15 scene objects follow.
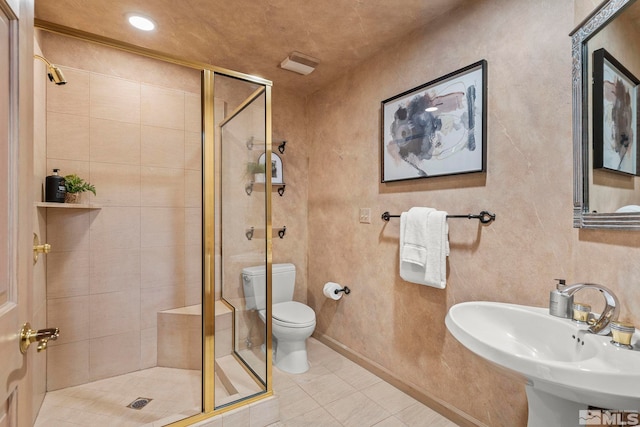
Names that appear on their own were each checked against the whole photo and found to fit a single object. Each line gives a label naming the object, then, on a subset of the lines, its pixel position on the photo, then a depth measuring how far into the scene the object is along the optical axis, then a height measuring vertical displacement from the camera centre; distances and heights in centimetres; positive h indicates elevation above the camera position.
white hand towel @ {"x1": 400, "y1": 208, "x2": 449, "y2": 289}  176 -22
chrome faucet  103 -35
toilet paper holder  255 -66
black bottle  179 +13
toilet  193 -82
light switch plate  237 -3
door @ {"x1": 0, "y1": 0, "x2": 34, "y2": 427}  63 +0
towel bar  162 -3
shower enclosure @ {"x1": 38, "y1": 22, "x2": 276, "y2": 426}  169 -18
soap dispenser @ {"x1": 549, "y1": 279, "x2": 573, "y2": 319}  120 -37
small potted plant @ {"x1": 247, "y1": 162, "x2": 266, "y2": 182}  188 +25
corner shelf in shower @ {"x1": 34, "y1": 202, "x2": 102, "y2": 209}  165 +3
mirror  108 +34
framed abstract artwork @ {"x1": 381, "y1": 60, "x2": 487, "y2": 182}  167 +51
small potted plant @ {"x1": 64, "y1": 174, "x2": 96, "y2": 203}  186 +14
